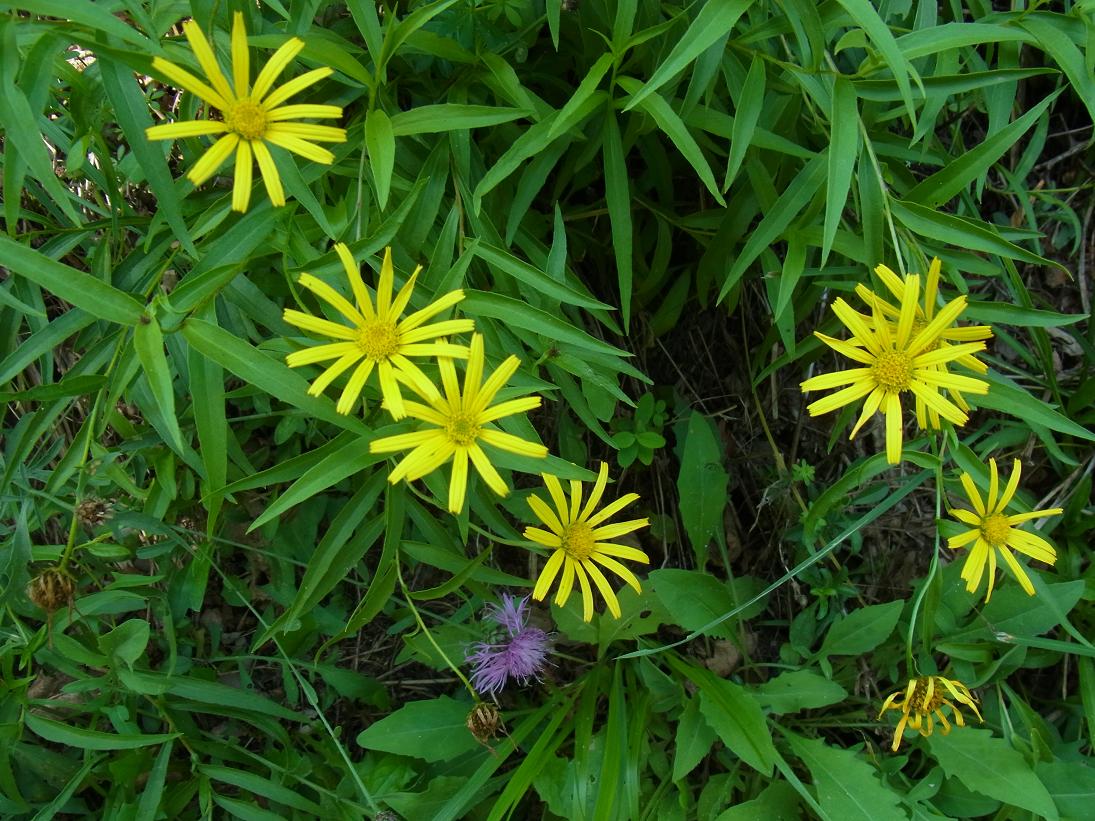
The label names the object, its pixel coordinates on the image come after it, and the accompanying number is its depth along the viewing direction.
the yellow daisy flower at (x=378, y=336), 0.32
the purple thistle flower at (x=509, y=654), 0.51
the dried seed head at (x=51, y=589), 0.37
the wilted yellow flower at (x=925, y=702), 0.42
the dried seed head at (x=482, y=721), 0.44
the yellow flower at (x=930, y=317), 0.36
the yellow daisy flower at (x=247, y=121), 0.30
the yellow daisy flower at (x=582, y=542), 0.40
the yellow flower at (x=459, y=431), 0.32
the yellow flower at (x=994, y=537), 0.39
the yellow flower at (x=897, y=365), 0.35
